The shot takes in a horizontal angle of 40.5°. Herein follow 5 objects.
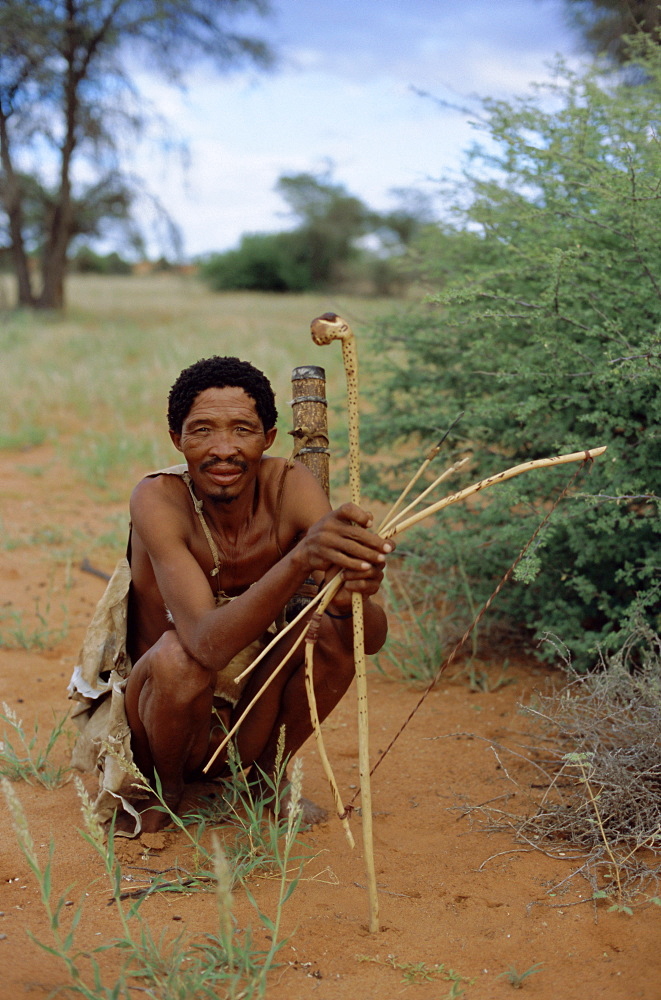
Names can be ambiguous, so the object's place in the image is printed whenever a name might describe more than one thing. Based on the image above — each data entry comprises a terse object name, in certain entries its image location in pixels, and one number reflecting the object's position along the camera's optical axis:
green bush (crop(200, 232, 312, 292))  25.92
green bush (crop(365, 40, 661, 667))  3.36
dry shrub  2.36
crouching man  2.33
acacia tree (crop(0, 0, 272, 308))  13.20
